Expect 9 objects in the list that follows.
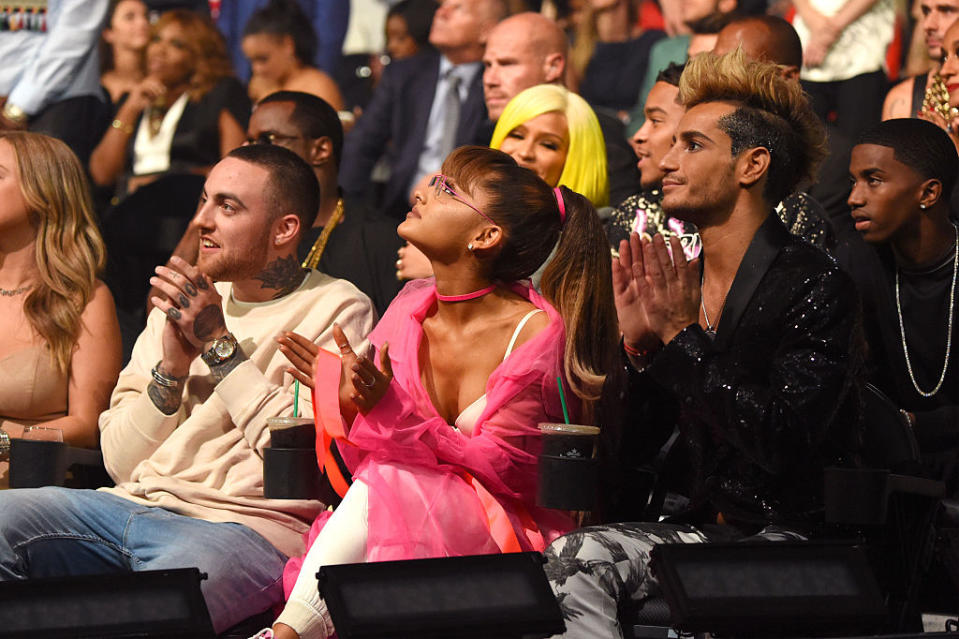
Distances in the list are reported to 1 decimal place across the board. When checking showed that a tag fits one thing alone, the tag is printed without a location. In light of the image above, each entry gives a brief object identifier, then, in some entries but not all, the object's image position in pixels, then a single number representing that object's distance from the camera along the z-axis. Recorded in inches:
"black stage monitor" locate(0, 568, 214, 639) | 197.5
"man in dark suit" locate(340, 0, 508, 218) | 524.7
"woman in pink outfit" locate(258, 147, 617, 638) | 235.1
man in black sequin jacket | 241.8
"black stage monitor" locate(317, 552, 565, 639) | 200.2
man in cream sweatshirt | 257.8
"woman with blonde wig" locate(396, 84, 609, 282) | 375.9
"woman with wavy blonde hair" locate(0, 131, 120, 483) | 305.6
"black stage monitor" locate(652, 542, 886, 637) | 208.2
